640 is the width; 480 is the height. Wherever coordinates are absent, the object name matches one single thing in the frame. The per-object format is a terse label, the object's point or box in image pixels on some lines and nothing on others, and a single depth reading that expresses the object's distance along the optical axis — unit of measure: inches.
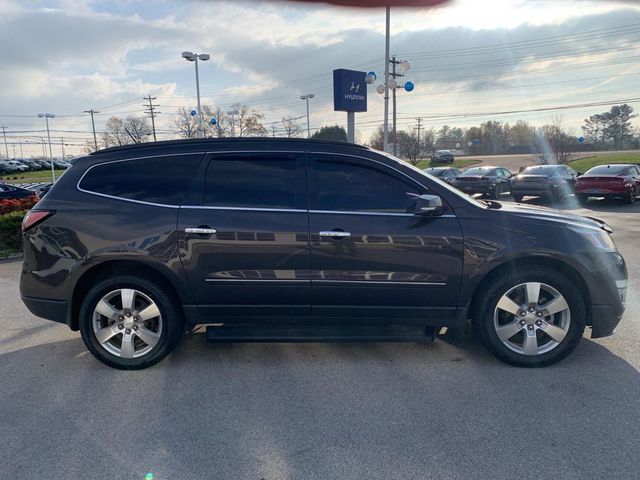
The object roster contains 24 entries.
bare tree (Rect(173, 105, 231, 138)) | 2420.0
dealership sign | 714.8
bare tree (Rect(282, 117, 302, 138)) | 2721.5
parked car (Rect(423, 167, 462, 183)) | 844.6
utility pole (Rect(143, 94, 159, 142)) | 2995.1
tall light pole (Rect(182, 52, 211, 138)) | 1079.6
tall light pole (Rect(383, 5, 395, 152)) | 718.5
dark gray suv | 143.9
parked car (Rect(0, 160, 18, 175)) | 2415.1
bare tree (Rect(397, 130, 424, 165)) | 1734.7
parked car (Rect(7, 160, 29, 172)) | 2563.5
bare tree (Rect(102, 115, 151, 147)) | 2749.0
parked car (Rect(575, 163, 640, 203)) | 607.8
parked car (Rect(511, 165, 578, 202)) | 660.1
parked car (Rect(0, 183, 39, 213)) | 633.3
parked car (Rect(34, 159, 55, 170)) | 2843.5
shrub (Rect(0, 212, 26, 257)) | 353.4
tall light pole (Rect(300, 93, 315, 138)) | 1642.2
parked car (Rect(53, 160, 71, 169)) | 2775.6
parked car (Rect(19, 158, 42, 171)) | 2743.6
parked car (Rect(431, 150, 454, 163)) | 2059.7
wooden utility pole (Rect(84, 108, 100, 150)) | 3043.3
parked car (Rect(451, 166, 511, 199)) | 748.6
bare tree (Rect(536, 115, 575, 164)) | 1347.2
